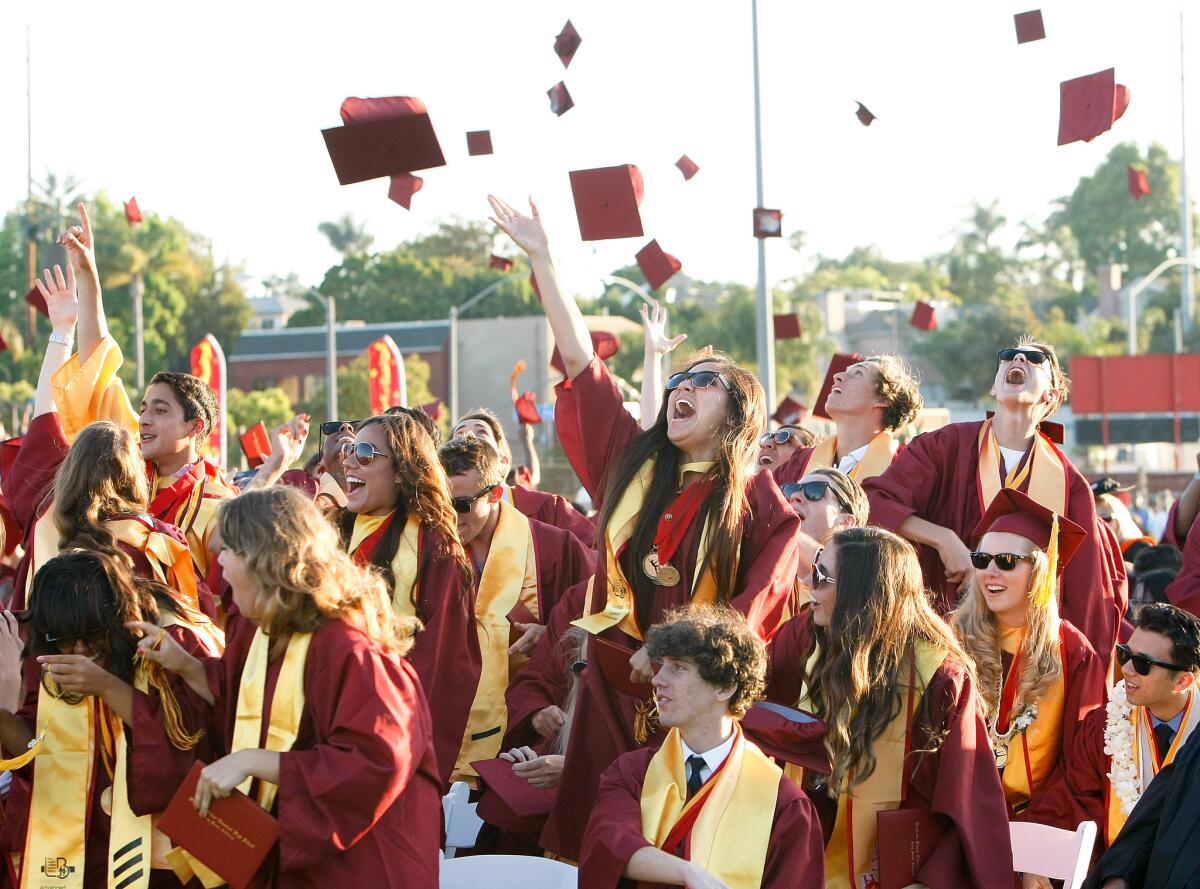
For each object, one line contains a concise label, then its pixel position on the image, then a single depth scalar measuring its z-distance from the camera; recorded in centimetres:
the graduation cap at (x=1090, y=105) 809
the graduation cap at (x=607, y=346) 1063
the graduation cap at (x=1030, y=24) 839
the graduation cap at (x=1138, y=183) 1228
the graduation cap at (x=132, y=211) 1147
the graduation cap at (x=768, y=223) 1271
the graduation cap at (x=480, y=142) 855
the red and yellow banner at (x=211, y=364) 1955
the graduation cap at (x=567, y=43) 923
